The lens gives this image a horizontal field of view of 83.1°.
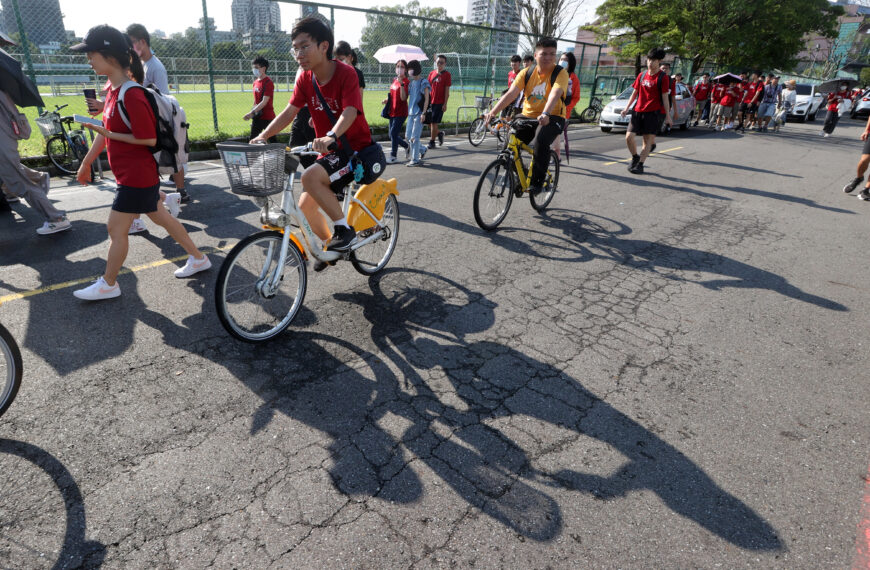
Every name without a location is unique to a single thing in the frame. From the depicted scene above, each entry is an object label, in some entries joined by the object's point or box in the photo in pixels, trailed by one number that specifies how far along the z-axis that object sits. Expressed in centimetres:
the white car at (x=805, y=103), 2656
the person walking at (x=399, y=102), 997
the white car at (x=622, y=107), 1742
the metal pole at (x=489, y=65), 1689
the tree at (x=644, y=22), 2559
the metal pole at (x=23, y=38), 839
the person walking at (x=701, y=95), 2047
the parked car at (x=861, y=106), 3147
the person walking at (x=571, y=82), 860
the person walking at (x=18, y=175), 488
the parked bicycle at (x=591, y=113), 2091
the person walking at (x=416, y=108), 1012
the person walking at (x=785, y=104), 1997
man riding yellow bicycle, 597
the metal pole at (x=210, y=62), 1019
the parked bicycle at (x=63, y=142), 752
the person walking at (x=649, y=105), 923
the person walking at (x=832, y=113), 1902
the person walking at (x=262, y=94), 808
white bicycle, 292
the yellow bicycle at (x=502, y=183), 586
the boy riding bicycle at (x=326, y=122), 329
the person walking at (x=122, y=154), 338
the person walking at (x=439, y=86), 1147
